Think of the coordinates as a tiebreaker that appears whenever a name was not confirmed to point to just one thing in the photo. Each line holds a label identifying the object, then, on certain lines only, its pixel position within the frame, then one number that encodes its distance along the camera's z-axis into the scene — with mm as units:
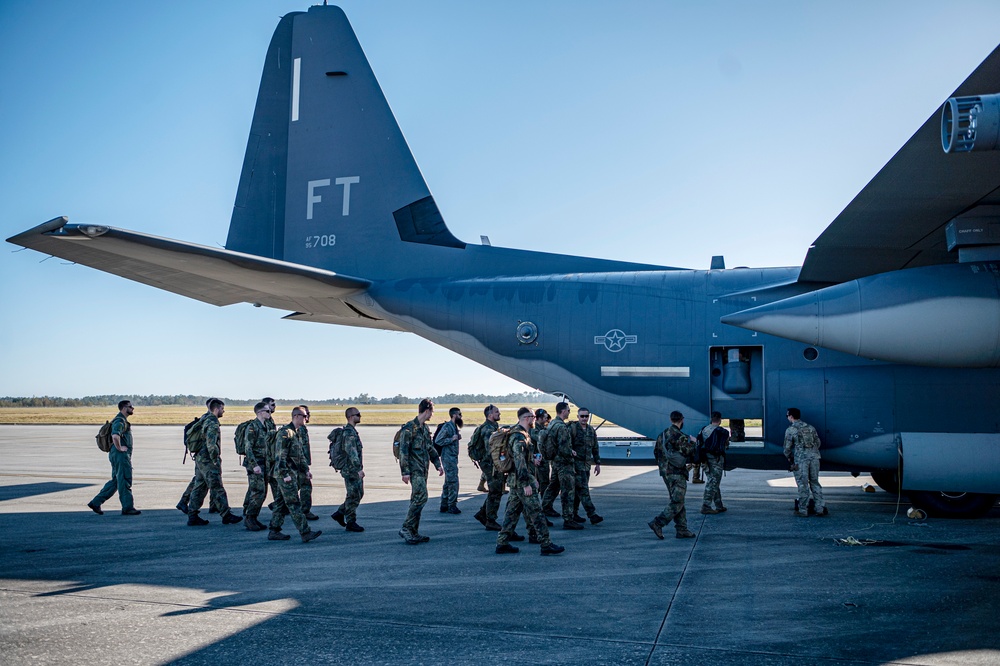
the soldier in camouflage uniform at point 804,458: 10398
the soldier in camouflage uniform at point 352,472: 9406
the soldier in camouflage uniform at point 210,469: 10195
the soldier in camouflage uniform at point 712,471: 10734
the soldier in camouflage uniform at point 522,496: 7891
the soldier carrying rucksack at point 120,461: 11078
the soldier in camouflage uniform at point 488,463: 9523
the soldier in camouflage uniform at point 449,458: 11266
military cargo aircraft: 8352
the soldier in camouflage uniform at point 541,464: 9039
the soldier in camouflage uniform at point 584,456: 9750
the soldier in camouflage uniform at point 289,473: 8812
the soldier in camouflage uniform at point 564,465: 9492
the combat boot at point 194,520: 10203
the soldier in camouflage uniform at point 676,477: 8664
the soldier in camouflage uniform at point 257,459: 9500
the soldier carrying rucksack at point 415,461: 8547
